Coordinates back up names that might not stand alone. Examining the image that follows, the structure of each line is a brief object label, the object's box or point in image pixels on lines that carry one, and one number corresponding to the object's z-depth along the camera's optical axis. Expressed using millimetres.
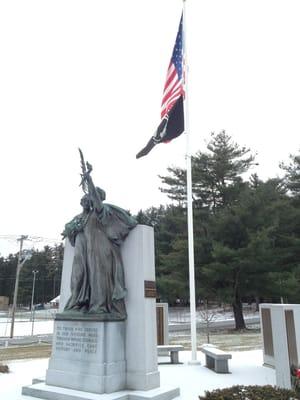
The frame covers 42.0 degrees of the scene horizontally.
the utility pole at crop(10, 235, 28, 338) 33188
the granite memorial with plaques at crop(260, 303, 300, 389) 6711
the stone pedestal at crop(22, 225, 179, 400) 6418
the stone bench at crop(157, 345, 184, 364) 10289
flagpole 10375
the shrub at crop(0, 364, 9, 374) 9312
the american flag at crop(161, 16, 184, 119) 11547
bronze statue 7010
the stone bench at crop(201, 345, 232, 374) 8859
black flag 11477
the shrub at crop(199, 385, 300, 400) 5075
